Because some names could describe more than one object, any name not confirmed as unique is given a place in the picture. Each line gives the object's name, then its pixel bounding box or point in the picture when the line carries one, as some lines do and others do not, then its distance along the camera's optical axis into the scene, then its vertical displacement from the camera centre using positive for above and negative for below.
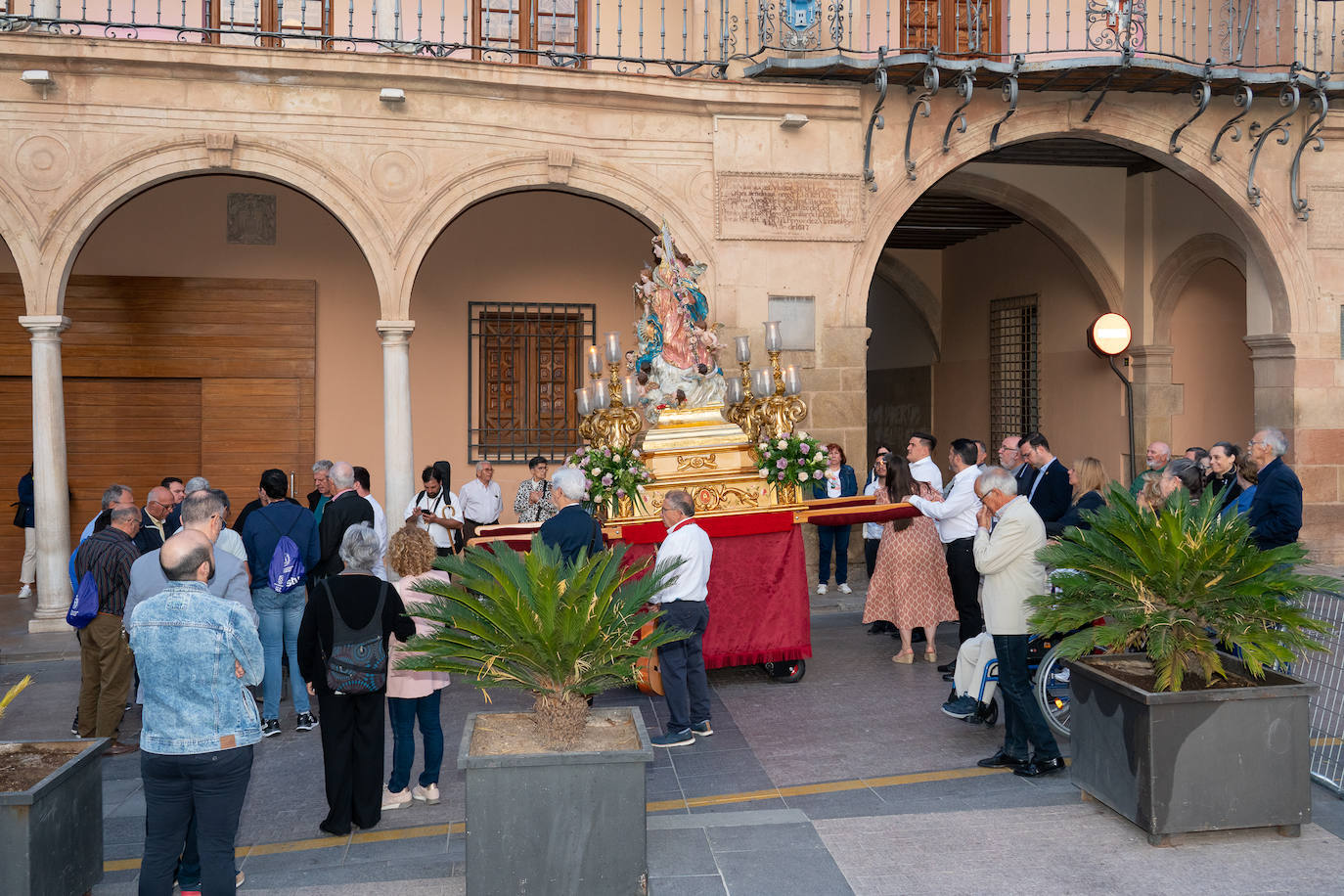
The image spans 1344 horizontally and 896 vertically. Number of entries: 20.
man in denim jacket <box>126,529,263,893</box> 4.12 -0.99
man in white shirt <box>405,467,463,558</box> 9.59 -0.64
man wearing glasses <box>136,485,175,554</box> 7.41 -0.56
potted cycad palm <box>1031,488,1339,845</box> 4.81 -1.08
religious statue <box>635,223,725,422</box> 9.02 +0.76
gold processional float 8.46 +0.22
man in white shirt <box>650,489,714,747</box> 6.55 -0.96
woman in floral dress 8.34 -1.02
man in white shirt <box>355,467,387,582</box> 8.12 -0.39
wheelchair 6.23 -1.44
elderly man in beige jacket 5.72 -0.77
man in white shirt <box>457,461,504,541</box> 11.05 -0.63
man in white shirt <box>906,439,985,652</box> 7.97 -0.72
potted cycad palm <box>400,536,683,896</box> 4.17 -1.16
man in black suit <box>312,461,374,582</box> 7.28 -0.51
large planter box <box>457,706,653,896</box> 4.16 -1.42
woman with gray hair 5.15 -1.04
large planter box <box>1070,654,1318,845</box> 4.80 -1.37
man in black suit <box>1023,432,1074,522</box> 8.47 -0.40
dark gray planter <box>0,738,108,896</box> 4.00 -1.44
